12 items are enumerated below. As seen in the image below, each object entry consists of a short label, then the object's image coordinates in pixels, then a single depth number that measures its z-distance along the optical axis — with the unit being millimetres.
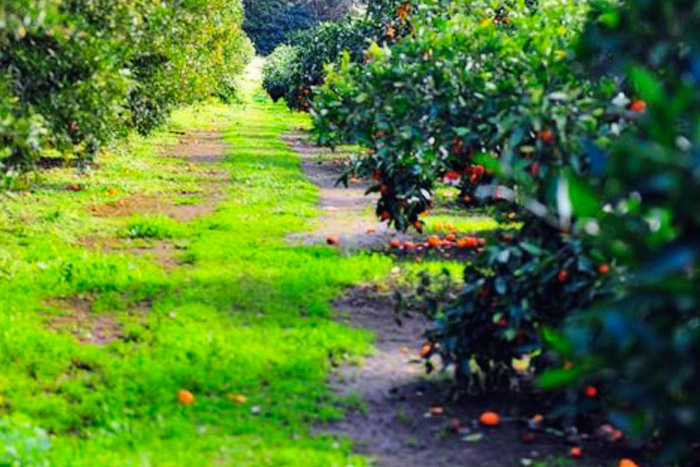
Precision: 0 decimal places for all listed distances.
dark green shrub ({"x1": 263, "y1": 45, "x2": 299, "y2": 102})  74737
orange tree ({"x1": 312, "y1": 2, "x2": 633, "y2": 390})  12359
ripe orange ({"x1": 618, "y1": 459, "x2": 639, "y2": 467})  11195
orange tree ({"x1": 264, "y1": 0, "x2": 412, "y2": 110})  45887
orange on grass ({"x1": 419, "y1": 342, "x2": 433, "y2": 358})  13438
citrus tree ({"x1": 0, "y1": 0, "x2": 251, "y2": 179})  14148
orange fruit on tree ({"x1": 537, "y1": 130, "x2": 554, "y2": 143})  12406
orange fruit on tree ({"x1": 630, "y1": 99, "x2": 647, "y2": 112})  13008
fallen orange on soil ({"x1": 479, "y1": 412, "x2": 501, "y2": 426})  12766
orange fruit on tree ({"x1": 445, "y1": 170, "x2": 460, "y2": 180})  20672
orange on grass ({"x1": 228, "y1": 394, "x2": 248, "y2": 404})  13547
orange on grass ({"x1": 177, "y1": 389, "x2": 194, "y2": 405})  13367
